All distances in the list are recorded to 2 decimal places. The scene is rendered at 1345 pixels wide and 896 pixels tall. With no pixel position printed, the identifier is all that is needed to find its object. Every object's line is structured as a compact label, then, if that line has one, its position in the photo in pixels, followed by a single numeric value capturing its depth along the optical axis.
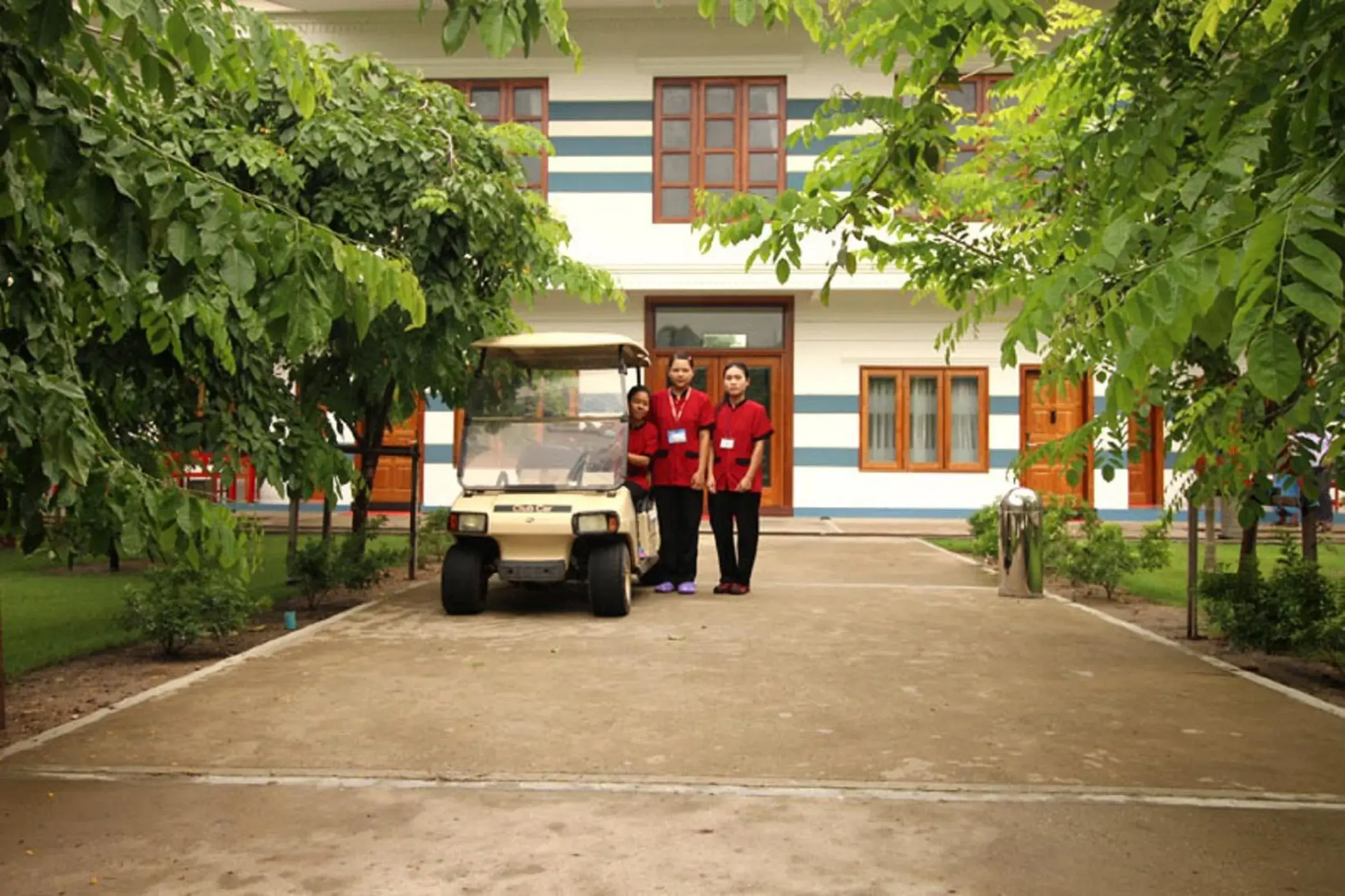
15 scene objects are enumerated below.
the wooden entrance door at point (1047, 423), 20.75
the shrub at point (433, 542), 13.37
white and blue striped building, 20.34
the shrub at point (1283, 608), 7.69
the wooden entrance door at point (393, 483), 21.69
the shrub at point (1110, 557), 10.94
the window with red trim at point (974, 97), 19.52
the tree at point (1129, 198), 2.60
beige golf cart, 9.00
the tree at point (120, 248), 3.26
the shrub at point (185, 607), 7.57
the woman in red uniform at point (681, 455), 10.38
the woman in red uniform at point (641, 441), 10.30
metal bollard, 10.84
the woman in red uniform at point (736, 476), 10.48
